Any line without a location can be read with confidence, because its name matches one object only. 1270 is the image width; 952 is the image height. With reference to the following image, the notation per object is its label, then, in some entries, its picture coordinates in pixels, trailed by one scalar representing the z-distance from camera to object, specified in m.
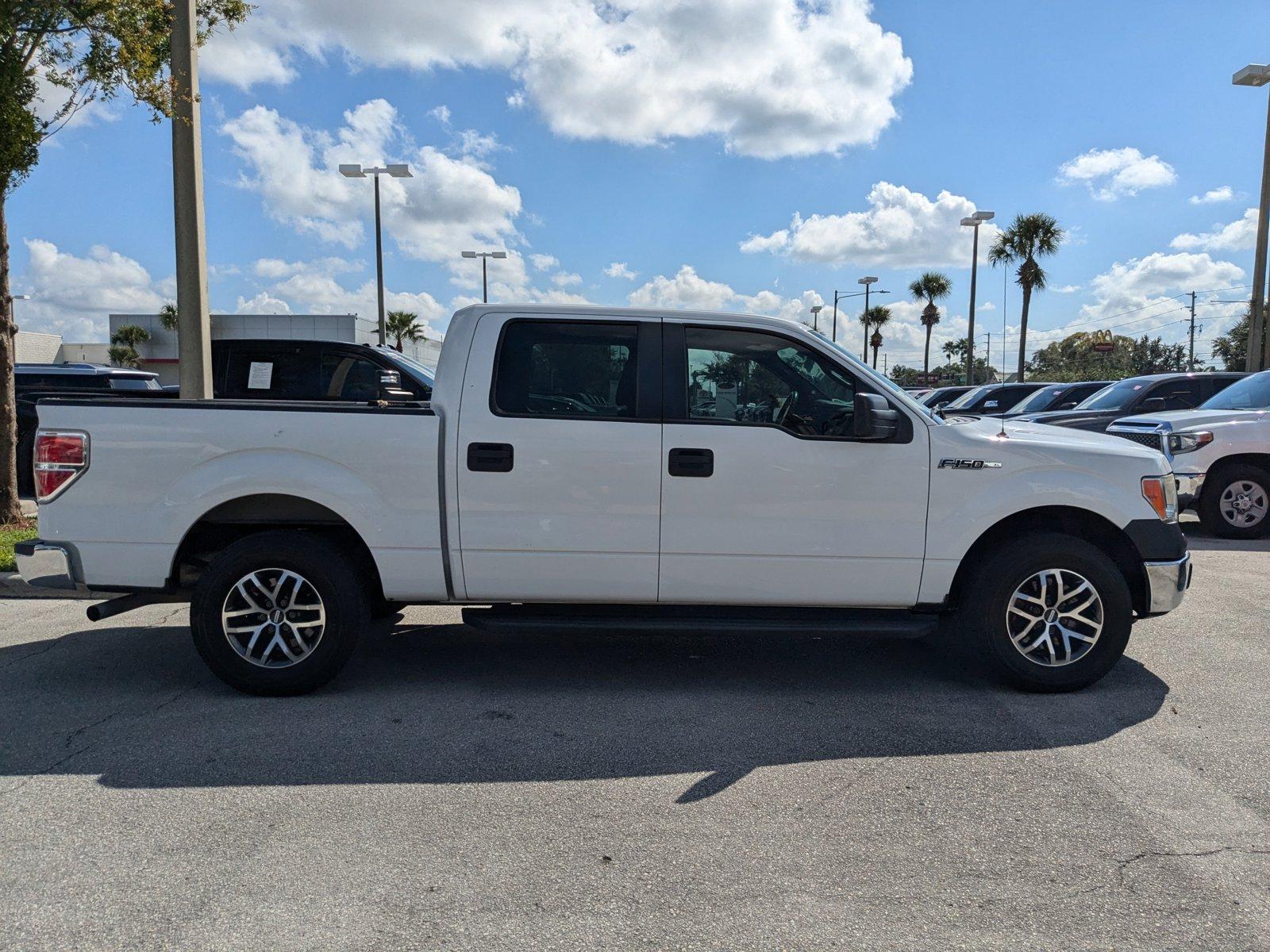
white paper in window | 10.38
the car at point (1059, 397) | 15.93
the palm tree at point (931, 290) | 57.25
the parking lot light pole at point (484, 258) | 32.35
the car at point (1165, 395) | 12.41
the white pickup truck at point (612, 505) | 4.66
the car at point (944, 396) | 23.68
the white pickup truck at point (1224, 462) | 9.60
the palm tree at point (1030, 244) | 35.50
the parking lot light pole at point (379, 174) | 21.17
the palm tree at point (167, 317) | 54.84
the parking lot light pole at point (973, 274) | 27.25
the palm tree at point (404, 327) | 55.09
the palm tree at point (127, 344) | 53.62
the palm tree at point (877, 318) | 68.94
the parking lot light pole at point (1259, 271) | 17.02
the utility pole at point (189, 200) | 8.05
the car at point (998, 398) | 19.19
